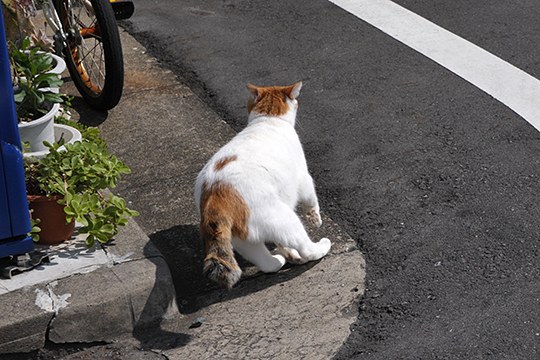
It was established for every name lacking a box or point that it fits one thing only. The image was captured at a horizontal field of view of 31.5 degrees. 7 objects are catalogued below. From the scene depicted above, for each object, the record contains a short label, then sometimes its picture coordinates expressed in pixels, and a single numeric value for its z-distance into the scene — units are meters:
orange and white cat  4.58
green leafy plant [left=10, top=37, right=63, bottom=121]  5.20
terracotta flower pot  4.85
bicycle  6.12
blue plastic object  4.34
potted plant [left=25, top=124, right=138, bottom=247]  4.84
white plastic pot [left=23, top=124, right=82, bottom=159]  5.40
